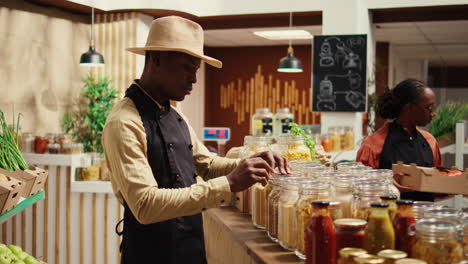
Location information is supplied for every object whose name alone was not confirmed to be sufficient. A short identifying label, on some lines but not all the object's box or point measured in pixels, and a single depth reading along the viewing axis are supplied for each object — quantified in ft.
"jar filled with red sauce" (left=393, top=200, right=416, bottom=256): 4.47
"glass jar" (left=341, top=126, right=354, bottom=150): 22.11
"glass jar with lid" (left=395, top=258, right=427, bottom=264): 3.85
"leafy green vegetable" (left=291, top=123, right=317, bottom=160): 8.86
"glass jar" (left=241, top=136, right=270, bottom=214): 8.26
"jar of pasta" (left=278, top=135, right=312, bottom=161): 8.02
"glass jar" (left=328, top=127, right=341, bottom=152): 21.30
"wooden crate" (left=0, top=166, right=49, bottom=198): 8.70
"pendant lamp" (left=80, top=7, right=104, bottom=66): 21.99
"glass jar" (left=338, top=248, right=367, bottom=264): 4.11
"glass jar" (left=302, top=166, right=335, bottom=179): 6.30
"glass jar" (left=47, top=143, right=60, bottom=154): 18.60
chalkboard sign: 23.22
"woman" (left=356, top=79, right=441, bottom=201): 10.82
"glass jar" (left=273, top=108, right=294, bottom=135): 19.33
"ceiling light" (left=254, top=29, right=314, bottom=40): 26.11
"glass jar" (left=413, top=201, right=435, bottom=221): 5.04
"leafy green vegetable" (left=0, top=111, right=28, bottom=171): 8.92
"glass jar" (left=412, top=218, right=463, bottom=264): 4.01
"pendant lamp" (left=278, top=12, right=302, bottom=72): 23.72
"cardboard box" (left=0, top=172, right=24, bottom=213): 7.44
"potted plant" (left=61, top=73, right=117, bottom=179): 24.59
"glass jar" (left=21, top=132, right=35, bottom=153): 21.02
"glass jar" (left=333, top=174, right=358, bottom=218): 5.33
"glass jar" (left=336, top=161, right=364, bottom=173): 6.76
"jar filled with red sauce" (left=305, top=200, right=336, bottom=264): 4.56
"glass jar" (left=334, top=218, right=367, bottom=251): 4.53
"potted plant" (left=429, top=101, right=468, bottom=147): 16.90
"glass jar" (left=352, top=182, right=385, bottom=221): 5.18
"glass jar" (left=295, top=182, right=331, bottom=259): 5.42
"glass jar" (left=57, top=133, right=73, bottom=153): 18.95
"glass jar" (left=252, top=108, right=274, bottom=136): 19.45
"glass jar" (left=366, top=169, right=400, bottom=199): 5.98
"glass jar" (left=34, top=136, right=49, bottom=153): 20.61
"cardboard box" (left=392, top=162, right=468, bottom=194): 8.18
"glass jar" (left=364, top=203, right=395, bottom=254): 4.39
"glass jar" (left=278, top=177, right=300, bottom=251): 5.81
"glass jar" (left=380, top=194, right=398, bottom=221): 4.70
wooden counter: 5.89
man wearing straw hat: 5.90
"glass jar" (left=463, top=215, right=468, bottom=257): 4.84
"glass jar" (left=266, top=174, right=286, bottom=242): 6.25
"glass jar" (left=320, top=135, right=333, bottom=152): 20.15
